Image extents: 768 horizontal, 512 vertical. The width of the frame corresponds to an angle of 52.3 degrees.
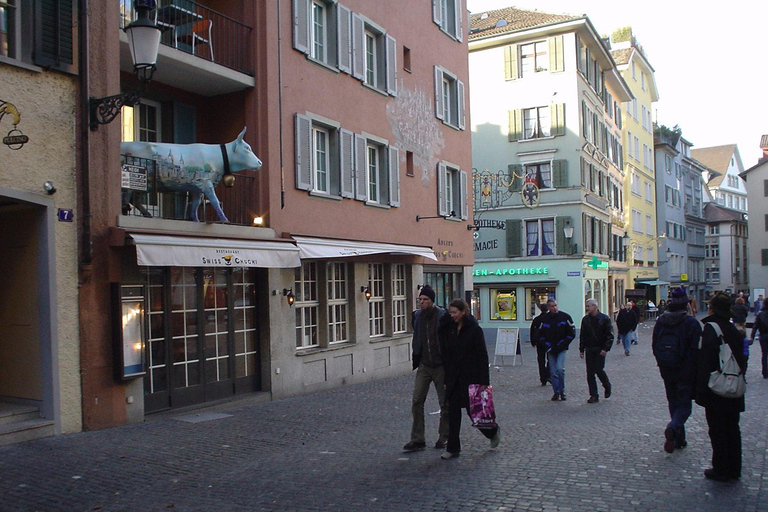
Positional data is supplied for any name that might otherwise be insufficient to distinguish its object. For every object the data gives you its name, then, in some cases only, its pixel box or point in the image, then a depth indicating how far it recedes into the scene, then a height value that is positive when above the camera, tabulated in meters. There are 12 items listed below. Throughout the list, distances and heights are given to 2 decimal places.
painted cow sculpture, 12.08 +1.91
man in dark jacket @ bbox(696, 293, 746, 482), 7.26 -1.30
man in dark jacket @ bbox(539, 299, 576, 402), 13.42 -1.22
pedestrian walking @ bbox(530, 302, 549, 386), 14.38 -1.36
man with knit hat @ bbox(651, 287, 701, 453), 8.36 -0.94
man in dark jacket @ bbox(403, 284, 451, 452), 8.95 -1.03
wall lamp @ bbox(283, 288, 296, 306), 14.66 -0.29
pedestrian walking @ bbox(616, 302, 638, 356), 25.00 -1.72
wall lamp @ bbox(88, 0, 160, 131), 9.52 +2.97
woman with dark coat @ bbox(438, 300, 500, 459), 8.47 -0.97
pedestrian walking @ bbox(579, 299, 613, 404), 13.12 -1.20
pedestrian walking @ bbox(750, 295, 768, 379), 16.45 -1.29
